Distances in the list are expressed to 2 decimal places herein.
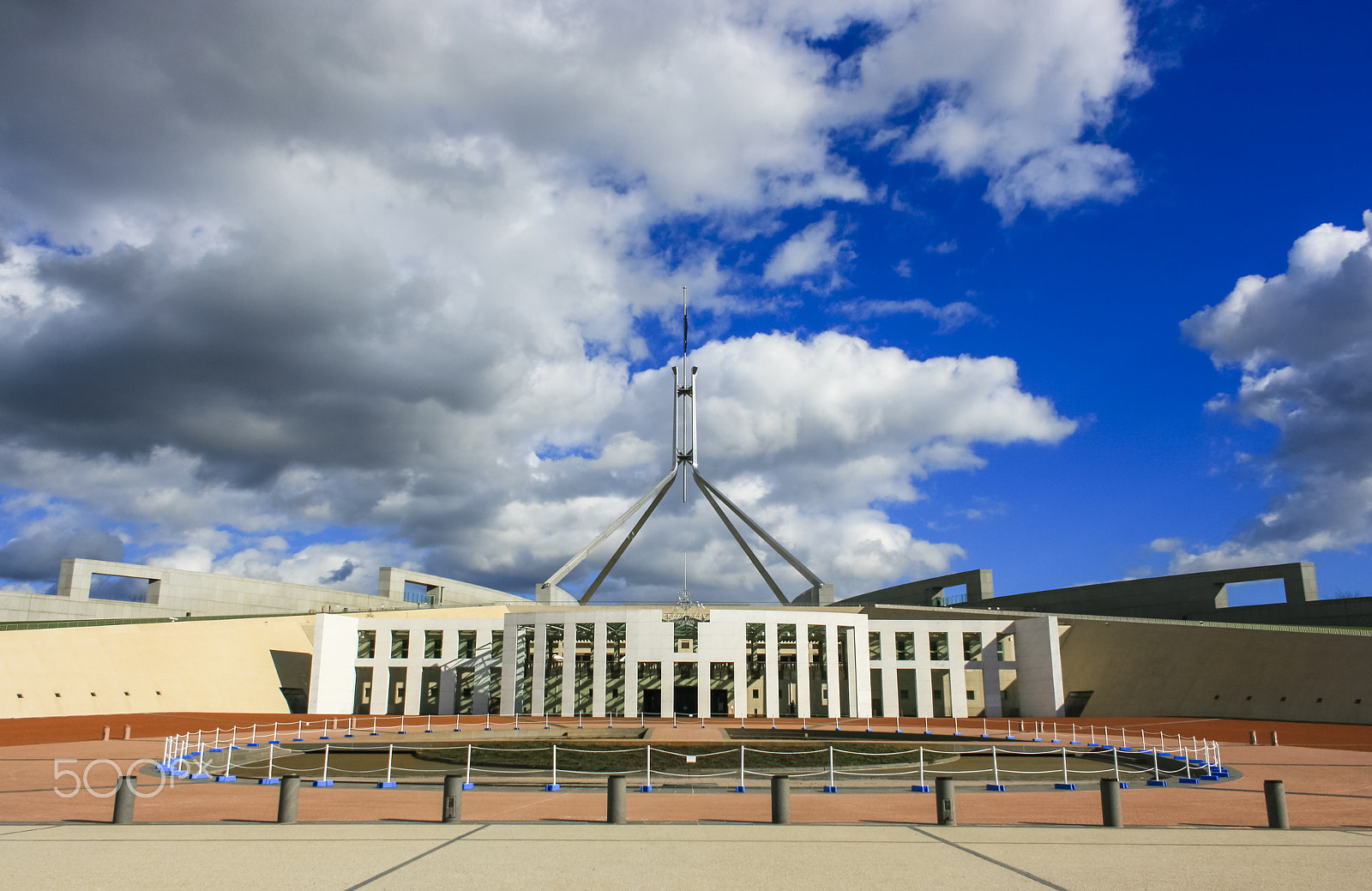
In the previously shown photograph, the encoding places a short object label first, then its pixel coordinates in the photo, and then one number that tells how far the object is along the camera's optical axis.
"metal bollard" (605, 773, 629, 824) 12.68
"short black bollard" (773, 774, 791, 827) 12.80
